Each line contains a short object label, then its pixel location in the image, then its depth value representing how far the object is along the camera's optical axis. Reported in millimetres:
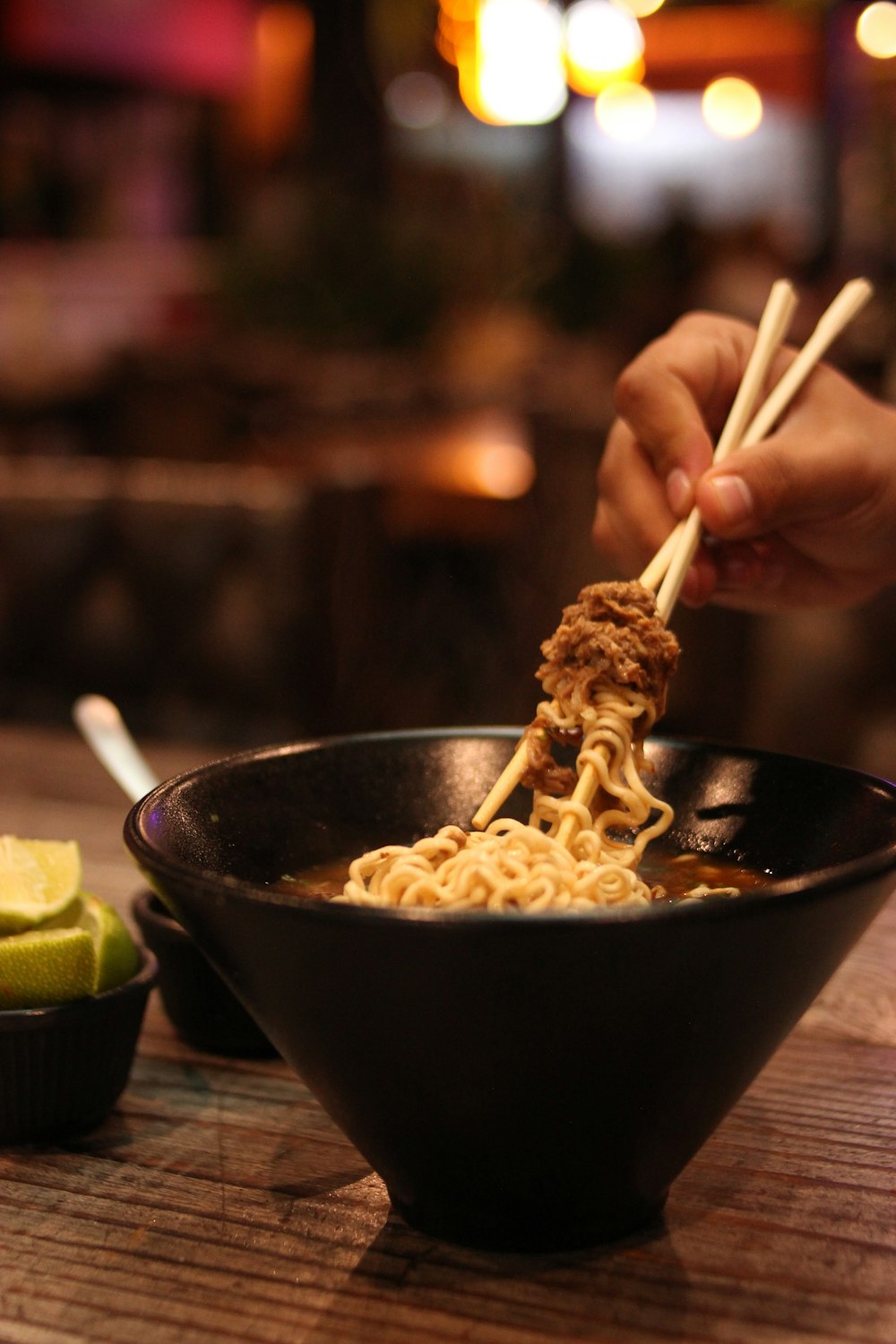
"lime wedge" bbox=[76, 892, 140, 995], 749
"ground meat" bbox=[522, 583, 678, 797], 764
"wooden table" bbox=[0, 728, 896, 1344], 653
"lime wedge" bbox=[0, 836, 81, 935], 742
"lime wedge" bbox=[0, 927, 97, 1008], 730
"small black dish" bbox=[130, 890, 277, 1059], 782
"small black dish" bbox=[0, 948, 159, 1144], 727
